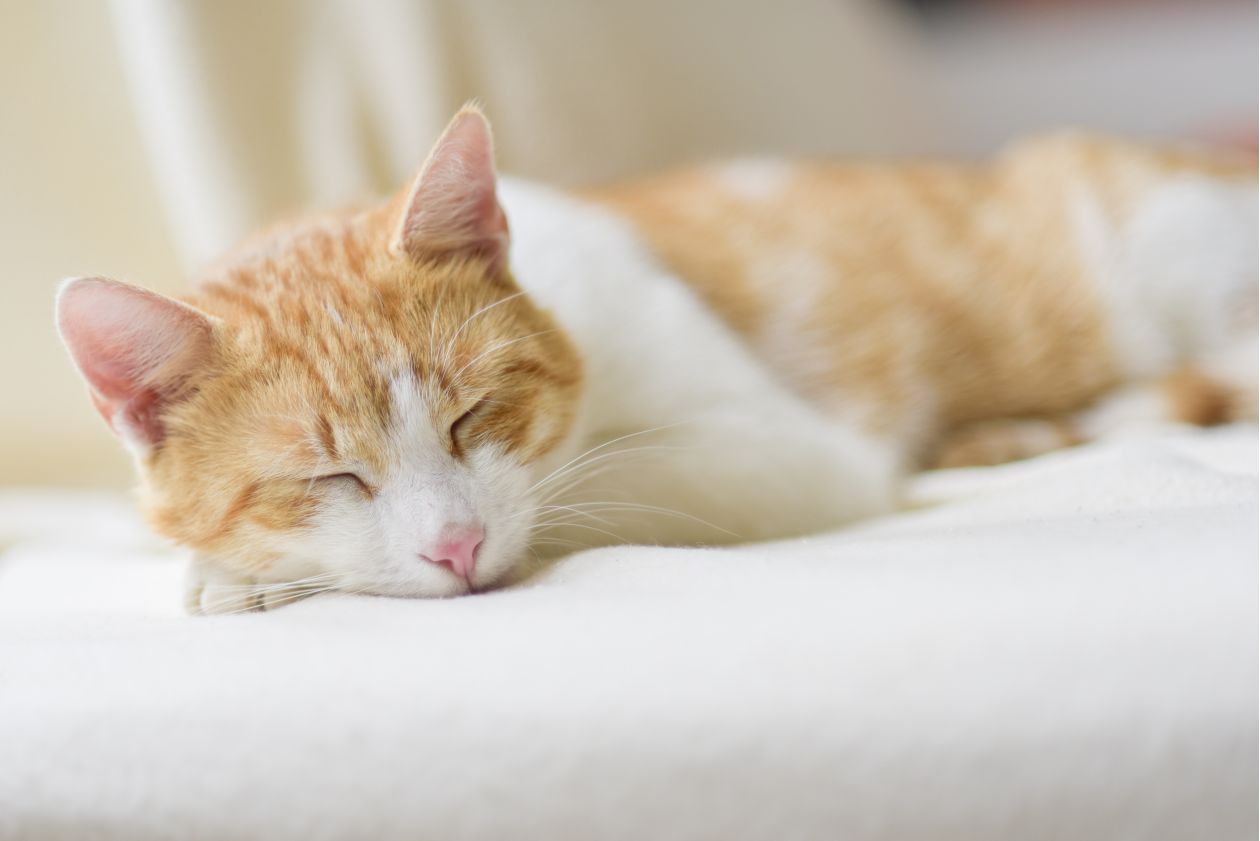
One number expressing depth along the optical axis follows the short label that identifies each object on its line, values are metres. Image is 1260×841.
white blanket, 0.57
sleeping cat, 0.68
